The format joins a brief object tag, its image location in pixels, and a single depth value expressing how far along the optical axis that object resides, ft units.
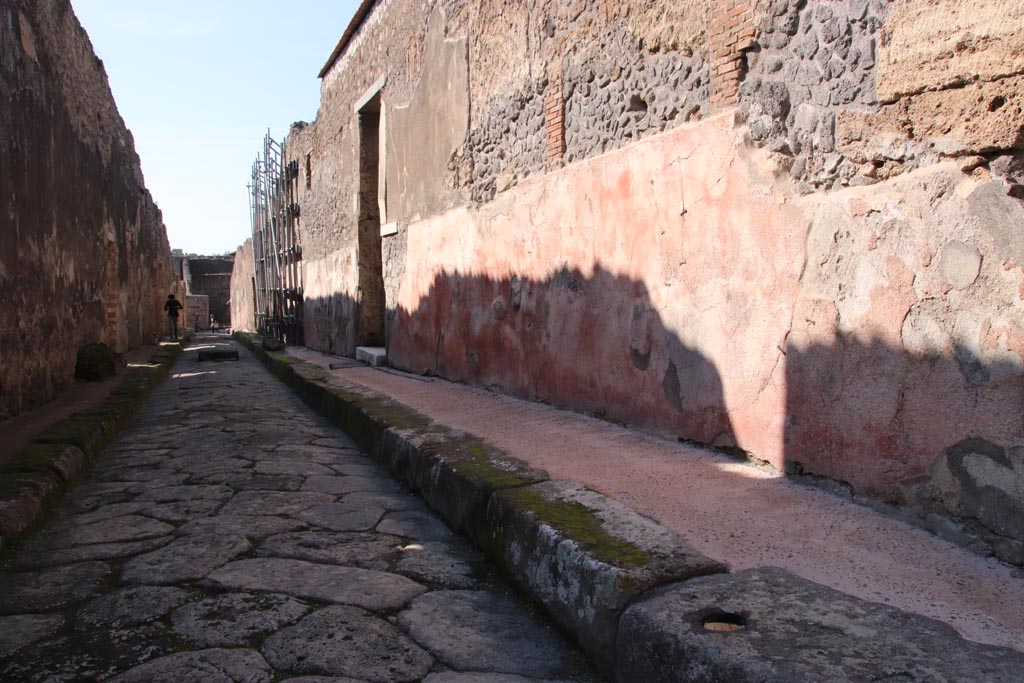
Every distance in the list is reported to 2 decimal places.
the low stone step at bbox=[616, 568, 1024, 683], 4.39
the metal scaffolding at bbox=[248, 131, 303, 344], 45.70
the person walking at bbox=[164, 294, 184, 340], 53.67
